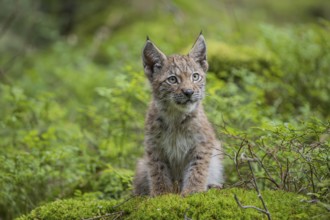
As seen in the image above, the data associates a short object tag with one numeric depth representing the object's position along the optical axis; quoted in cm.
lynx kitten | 1141
